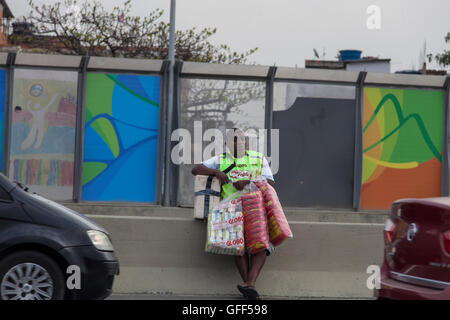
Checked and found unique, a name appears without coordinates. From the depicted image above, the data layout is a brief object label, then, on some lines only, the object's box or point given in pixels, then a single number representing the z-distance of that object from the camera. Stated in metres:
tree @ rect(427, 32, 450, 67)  33.16
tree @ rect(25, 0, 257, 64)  30.05
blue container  42.62
